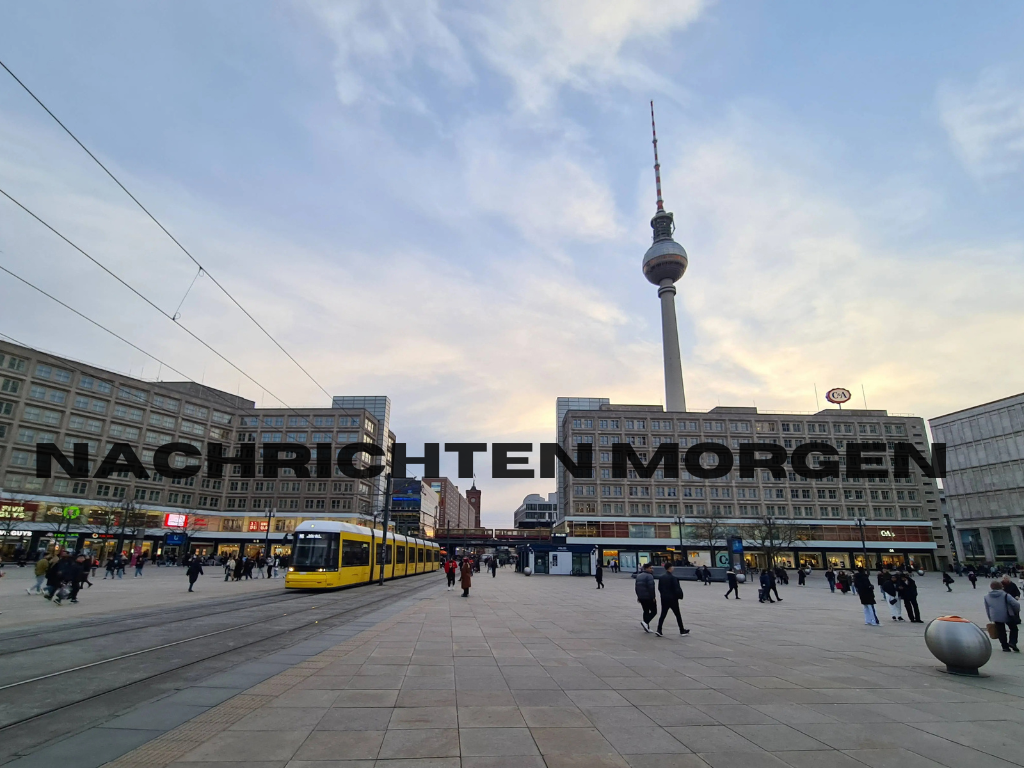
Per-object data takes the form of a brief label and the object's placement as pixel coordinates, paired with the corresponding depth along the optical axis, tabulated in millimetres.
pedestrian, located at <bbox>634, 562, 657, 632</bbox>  13562
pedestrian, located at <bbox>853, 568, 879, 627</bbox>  16078
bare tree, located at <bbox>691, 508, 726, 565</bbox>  73188
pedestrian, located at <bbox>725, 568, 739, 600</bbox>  27312
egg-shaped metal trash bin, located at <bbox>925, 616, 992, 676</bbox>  8703
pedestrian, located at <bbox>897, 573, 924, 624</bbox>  17062
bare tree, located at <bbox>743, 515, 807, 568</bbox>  69625
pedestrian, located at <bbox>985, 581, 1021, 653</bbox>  11172
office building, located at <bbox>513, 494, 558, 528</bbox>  138500
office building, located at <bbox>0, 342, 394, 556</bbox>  62969
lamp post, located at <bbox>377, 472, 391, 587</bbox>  33094
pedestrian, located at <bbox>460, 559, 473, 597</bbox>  24722
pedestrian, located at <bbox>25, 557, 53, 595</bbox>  21156
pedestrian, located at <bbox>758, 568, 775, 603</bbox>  25578
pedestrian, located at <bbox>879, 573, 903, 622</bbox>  17578
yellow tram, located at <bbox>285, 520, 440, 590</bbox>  25469
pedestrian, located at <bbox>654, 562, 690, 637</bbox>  12789
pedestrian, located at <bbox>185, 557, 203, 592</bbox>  25789
